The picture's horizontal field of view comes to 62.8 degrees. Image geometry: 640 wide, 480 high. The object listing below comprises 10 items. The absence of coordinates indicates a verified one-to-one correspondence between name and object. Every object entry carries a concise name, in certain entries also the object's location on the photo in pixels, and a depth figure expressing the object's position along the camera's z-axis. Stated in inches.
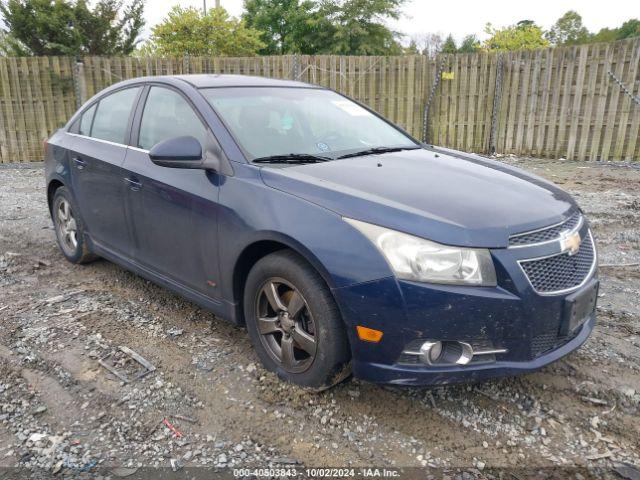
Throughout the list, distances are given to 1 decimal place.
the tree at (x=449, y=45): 2084.8
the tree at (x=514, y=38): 1378.0
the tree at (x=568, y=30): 2137.1
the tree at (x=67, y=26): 631.2
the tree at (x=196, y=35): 892.0
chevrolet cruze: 93.9
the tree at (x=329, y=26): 1306.6
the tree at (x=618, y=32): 2021.4
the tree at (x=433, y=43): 2311.4
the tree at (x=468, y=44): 2162.3
